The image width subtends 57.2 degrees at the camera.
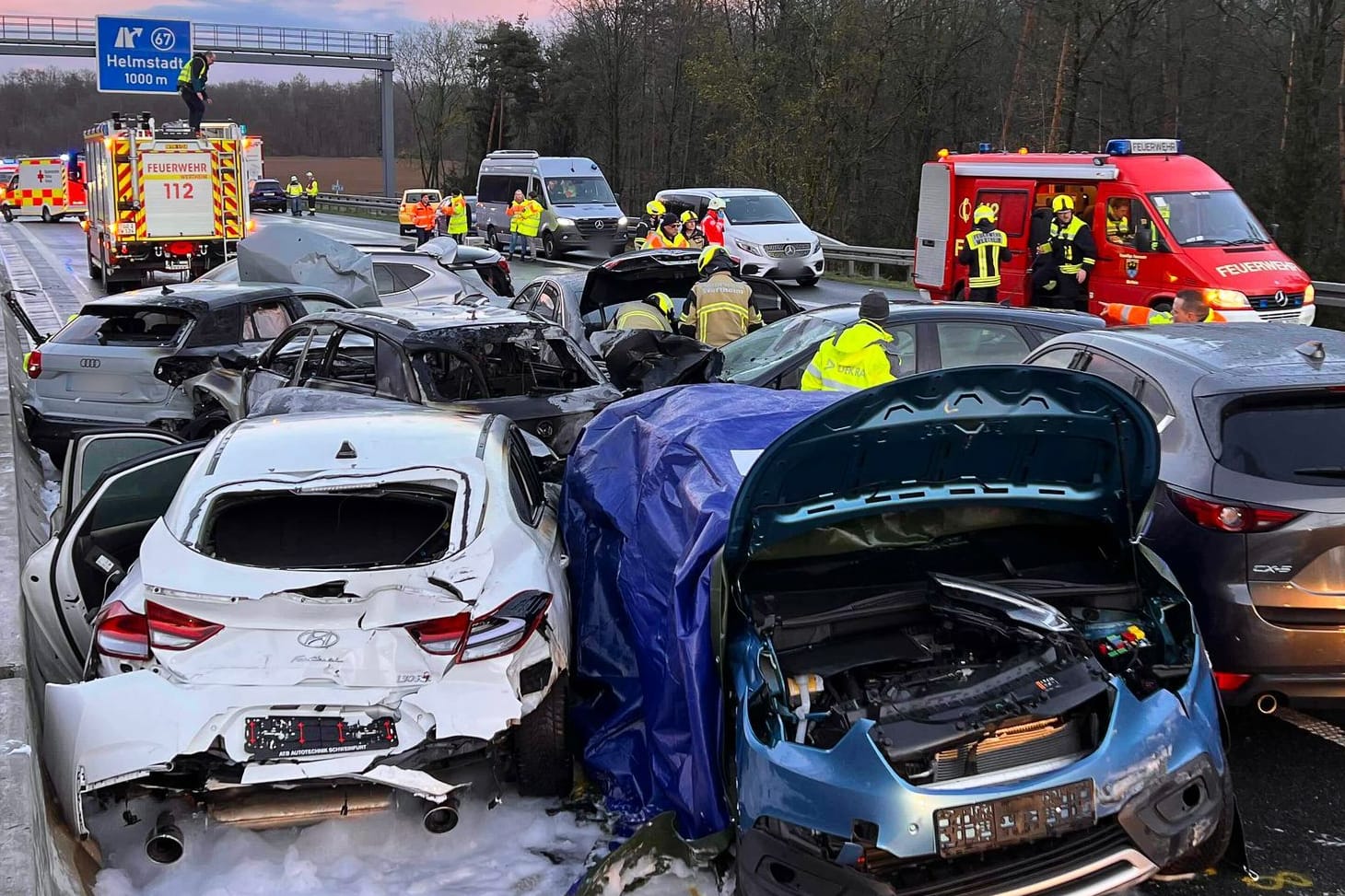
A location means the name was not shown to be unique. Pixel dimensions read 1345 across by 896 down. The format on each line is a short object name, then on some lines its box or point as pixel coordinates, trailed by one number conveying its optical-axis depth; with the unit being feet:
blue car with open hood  10.91
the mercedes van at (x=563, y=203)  94.17
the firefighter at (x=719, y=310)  34.22
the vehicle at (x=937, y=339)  27.50
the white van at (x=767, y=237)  73.41
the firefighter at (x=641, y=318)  34.58
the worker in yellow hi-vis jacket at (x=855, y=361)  23.99
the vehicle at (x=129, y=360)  31.55
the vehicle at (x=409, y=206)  127.65
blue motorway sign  115.85
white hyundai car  12.66
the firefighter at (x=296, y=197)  170.09
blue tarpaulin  13.07
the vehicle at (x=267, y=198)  184.14
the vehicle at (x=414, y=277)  49.11
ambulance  156.25
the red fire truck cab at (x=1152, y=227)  44.52
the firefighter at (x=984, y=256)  48.37
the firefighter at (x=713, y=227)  72.43
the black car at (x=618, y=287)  36.27
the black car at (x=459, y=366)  25.22
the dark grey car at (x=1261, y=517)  14.57
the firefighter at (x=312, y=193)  183.21
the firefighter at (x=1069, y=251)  46.32
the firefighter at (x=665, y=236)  55.21
